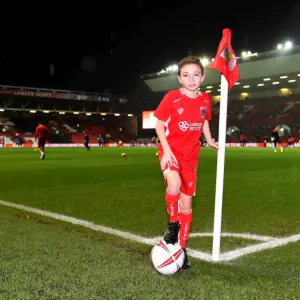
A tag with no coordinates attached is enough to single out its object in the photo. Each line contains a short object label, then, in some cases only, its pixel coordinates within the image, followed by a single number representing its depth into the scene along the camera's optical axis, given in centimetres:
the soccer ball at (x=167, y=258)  331
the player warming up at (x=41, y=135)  2081
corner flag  369
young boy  359
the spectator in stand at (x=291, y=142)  4534
